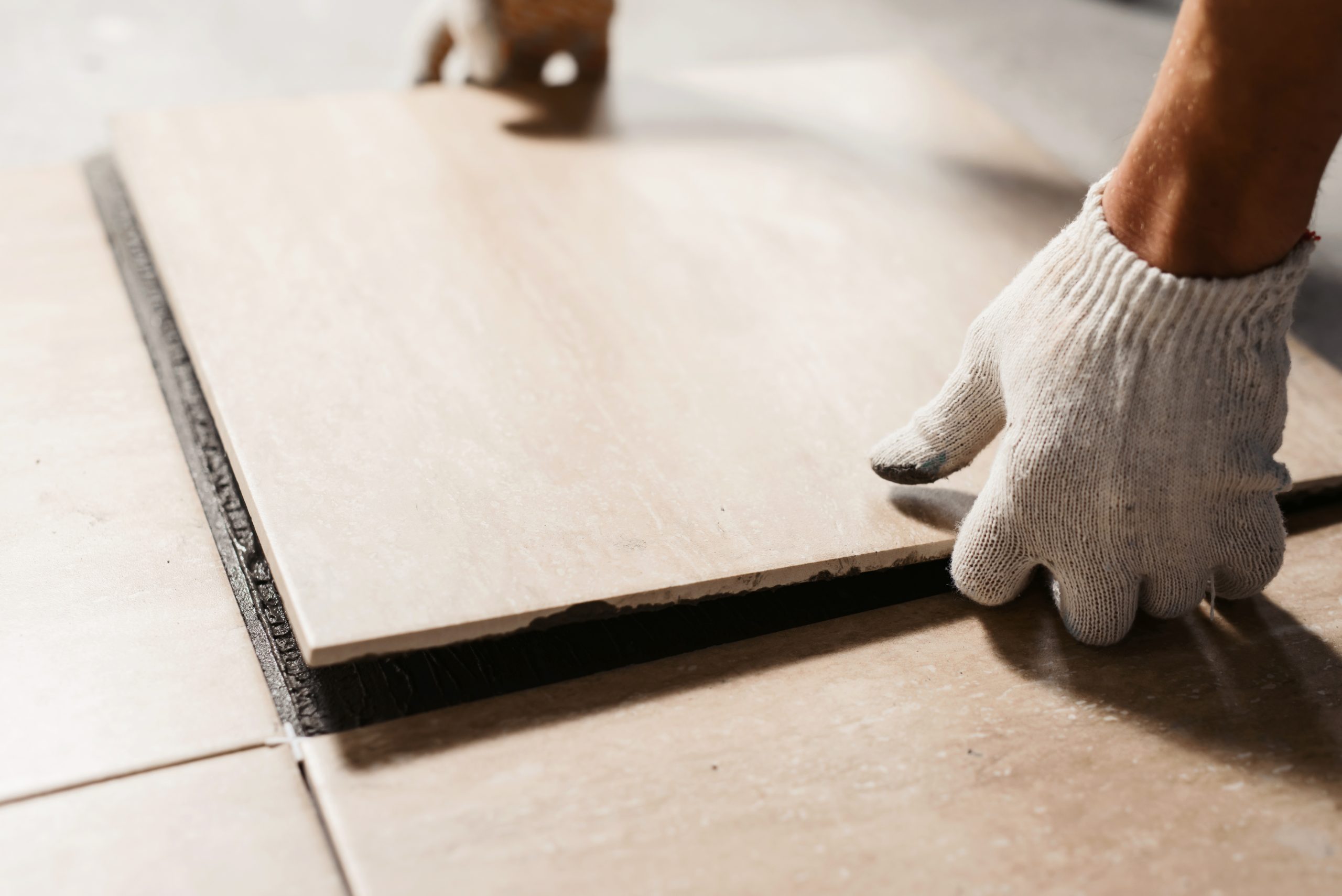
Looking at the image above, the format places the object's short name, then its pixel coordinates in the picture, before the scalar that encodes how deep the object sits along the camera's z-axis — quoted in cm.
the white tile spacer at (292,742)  70
